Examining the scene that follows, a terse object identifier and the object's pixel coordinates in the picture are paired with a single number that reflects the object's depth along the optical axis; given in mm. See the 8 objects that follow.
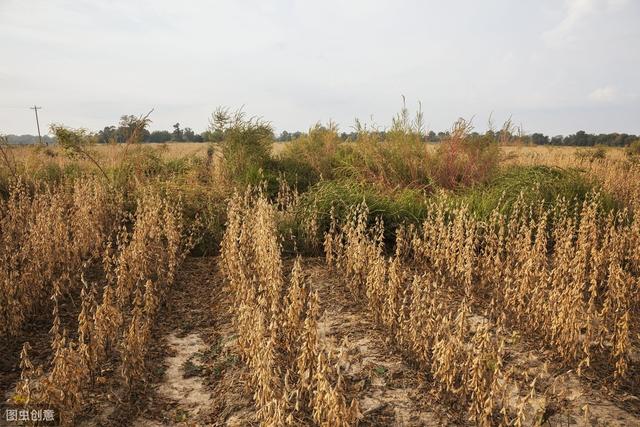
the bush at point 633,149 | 23409
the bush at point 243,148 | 8820
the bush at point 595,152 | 21191
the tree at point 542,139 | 55516
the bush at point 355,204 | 6403
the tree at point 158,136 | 55019
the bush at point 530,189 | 6511
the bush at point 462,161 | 8477
